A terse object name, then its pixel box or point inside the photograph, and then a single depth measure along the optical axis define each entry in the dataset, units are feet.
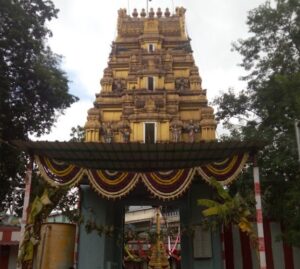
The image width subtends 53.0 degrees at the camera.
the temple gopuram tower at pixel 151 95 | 36.76
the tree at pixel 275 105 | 27.24
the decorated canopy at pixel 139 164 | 21.28
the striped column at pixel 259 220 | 19.76
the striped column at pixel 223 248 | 26.87
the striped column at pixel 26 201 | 20.89
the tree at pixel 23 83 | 32.87
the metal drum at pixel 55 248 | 27.29
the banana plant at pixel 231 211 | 19.78
